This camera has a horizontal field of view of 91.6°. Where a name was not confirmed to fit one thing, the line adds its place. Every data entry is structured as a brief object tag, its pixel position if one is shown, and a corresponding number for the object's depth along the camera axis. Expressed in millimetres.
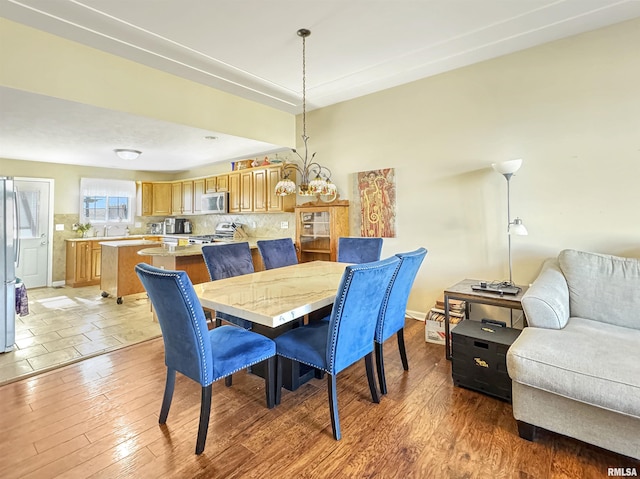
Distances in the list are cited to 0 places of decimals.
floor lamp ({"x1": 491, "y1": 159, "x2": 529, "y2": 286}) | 2535
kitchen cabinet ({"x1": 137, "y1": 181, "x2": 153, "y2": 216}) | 6688
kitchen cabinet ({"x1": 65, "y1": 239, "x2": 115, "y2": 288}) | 5621
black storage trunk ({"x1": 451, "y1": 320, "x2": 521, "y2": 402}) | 2080
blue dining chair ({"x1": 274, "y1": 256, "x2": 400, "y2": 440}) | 1685
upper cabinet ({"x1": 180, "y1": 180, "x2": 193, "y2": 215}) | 6422
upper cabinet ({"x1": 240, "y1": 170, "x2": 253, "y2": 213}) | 5117
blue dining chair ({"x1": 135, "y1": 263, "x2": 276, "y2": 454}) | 1535
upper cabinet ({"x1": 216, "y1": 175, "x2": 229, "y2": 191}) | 5602
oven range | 5707
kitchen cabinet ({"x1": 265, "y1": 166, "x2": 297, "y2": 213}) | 4676
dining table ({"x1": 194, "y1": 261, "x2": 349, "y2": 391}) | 1663
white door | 5379
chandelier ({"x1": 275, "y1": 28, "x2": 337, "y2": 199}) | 2713
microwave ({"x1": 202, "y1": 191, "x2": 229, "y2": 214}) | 5570
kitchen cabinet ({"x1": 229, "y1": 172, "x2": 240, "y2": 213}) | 5355
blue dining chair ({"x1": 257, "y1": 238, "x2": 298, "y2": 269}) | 3301
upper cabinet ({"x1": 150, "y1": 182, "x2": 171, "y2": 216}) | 6789
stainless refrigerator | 2756
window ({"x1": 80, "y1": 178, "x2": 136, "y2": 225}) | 6148
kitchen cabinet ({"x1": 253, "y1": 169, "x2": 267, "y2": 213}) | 4879
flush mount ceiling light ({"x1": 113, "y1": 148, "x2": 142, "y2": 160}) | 4582
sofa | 1478
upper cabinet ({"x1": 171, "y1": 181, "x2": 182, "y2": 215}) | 6672
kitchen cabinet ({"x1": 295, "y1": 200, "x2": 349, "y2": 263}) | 4086
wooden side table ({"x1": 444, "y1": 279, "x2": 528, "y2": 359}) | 2418
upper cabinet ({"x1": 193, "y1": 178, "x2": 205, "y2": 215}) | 6169
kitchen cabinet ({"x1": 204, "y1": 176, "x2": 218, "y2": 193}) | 5840
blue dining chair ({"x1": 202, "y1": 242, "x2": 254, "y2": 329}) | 2840
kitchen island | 4504
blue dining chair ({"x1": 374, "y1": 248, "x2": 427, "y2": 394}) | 2168
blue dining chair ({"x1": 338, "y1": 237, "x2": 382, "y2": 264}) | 3379
